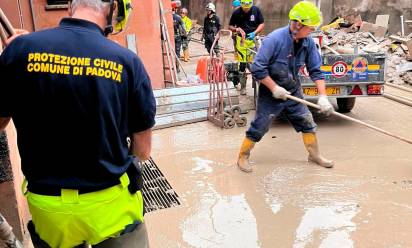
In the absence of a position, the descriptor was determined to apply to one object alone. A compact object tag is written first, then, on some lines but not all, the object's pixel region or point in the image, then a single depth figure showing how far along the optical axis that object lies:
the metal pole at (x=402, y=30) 13.75
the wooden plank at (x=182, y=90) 6.68
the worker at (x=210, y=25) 11.80
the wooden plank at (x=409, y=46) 9.85
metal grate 4.12
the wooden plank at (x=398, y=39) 11.35
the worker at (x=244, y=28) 8.12
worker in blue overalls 4.43
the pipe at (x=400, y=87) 8.29
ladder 8.00
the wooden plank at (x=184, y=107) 6.63
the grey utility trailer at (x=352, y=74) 6.04
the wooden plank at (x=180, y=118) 6.54
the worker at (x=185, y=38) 13.52
